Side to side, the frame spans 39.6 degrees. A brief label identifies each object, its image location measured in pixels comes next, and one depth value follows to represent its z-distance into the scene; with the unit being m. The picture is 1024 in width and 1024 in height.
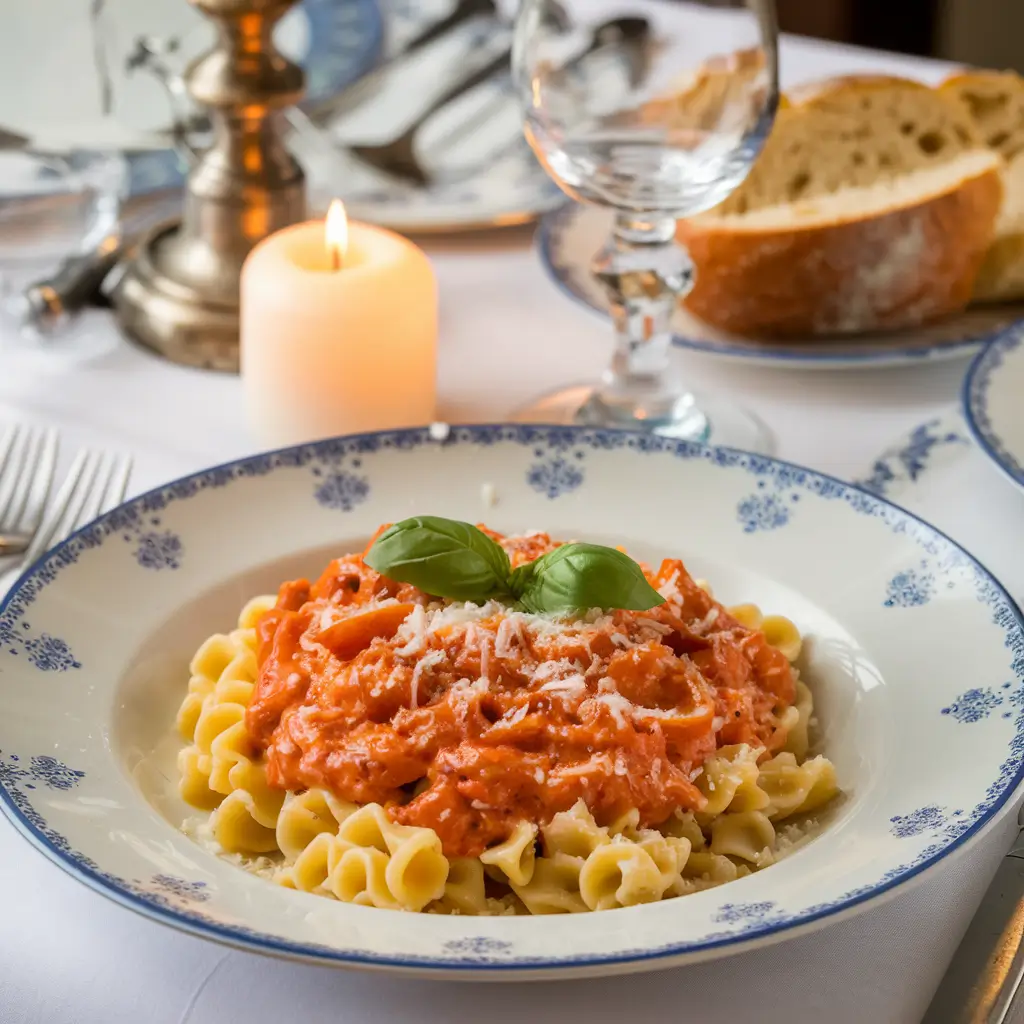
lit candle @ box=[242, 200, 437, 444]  2.38
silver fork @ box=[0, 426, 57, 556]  2.11
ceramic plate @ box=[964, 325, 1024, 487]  2.13
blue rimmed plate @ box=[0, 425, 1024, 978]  1.27
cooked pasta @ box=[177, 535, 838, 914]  1.47
